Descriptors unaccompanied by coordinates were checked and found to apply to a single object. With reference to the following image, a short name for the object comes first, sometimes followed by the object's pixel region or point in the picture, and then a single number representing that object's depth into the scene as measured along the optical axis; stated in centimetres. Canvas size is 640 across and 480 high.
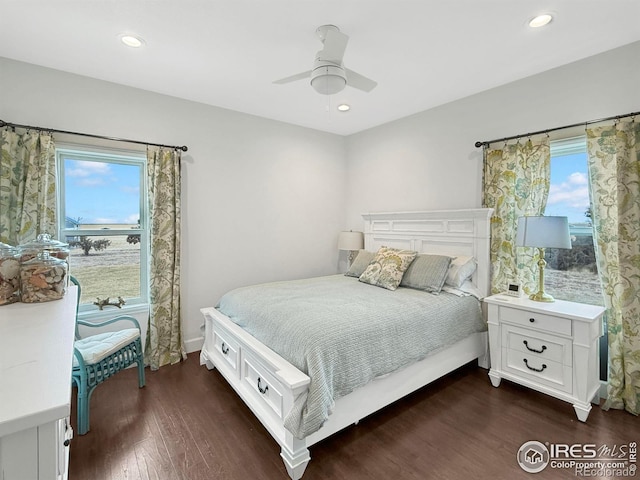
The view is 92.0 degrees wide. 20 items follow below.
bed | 172
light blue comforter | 175
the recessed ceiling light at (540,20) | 197
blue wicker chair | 206
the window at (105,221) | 283
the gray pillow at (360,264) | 362
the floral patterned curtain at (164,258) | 298
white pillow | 294
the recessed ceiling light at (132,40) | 218
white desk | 65
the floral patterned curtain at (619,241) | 220
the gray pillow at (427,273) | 287
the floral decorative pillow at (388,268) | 304
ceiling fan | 185
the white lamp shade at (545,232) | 232
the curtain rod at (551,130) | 224
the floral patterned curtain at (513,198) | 267
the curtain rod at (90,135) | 240
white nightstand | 219
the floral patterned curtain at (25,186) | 239
